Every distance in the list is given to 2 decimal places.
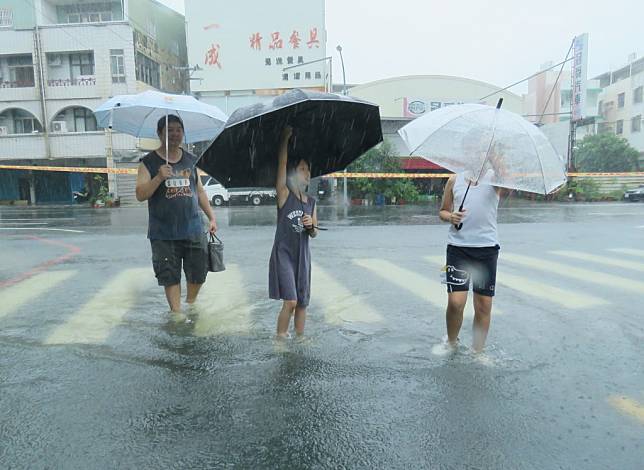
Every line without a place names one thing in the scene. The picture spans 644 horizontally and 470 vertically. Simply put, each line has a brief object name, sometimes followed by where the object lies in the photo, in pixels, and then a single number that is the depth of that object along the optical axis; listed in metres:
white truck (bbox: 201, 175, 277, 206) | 25.95
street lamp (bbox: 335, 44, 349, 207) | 27.05
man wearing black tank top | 4.48
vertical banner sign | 28.25
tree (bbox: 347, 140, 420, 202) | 27.50
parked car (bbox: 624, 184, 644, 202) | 28.20
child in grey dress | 3.97
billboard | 35.91
